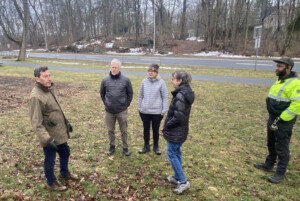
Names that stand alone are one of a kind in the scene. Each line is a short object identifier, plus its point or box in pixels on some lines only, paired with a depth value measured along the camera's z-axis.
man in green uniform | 3.57
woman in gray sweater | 4.44
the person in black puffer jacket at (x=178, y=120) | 3.29
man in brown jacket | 3.00
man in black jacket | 4.35
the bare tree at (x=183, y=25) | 45.06
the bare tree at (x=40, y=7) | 48.48
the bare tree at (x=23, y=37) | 25.17
